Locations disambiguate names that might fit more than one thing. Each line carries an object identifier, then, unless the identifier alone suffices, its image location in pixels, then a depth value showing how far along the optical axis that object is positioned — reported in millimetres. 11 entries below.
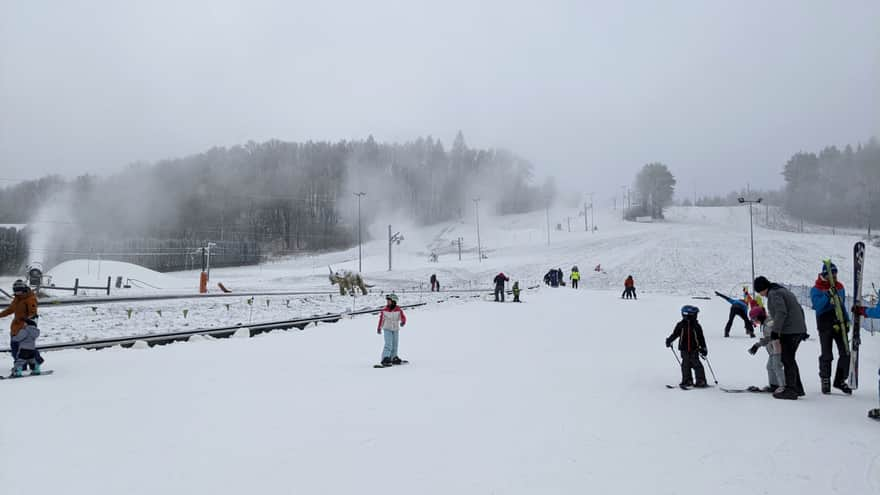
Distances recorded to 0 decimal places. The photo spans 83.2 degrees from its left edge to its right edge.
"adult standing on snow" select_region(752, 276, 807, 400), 7023
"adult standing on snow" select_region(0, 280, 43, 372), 8938
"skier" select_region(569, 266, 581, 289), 41250
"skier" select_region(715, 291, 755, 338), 14242
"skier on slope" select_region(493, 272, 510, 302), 27917
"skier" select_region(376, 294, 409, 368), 9977
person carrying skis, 7324
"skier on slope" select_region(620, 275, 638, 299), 30353
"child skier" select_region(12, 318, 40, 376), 8844
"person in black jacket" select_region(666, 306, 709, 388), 7967
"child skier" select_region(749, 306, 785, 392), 7285
